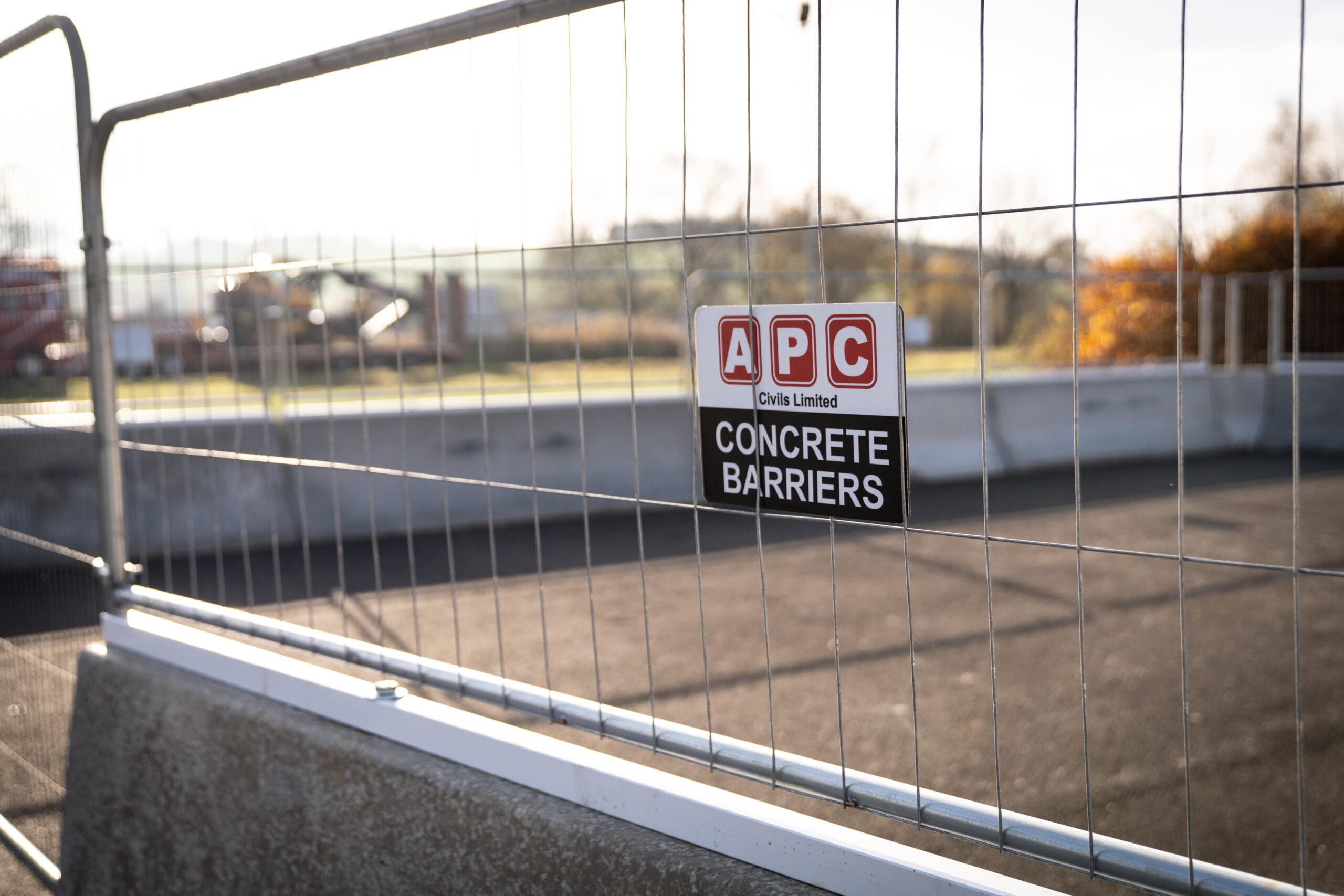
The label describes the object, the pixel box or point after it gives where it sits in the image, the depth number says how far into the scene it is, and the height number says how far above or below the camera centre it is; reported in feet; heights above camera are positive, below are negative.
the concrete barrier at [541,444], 15.69 -3.77
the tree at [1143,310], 55.16 -0.13
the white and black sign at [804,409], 6.50 -0.53
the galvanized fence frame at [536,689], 5.81 -2.76
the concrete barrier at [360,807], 7.03 -3.50
